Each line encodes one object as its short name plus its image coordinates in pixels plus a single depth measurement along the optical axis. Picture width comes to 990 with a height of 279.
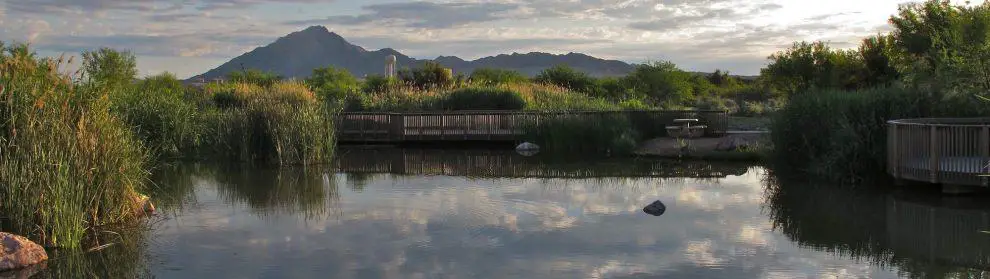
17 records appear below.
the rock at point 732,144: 19.30
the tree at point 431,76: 36.28
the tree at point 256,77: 40.34
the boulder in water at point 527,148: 20.97
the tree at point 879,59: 32.56
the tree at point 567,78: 41.12
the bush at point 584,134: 19.70
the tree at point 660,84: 42.41
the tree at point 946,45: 15.28
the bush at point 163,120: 18.52
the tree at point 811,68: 35.59
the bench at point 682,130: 21.09
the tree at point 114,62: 38.12
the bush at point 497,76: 41.97
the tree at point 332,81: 33.66
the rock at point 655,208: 11.49
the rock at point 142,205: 11.17
